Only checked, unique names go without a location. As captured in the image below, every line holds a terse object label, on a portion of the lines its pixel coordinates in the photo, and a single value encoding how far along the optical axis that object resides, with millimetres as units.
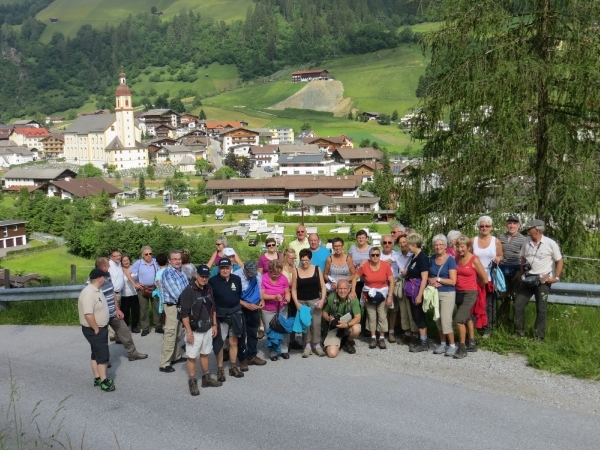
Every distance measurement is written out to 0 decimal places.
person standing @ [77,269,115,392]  7480
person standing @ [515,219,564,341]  8031
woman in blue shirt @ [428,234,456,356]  8086
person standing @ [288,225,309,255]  9625
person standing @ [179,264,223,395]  7379
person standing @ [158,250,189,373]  8109
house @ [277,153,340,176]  98812
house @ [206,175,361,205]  80250
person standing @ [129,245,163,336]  9969
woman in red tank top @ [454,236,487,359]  8078
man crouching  8297
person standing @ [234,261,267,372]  8016
